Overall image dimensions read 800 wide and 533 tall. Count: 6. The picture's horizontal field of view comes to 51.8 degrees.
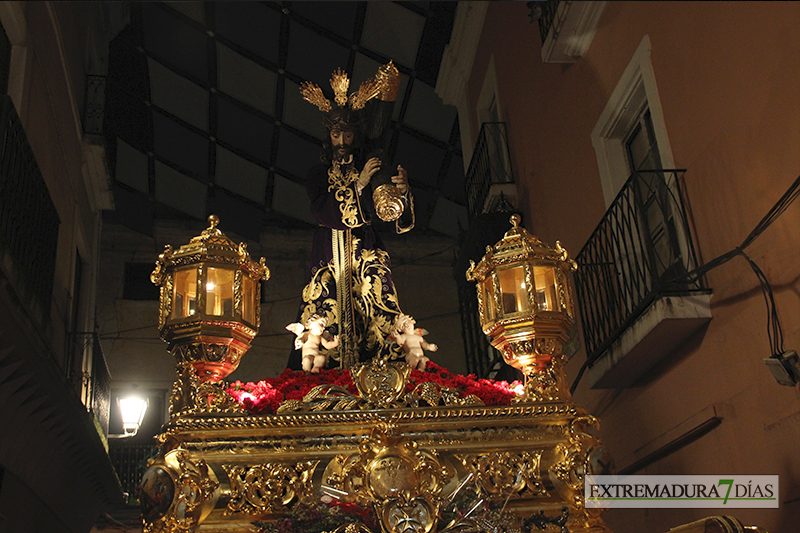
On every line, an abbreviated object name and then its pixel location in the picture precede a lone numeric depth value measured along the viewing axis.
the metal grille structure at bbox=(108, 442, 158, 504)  10.35
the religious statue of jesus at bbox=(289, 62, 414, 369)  3.78
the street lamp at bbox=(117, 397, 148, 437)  7.77
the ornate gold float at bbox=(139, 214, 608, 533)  2.81
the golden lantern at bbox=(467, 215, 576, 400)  3.25
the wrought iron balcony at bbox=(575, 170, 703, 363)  4.34
